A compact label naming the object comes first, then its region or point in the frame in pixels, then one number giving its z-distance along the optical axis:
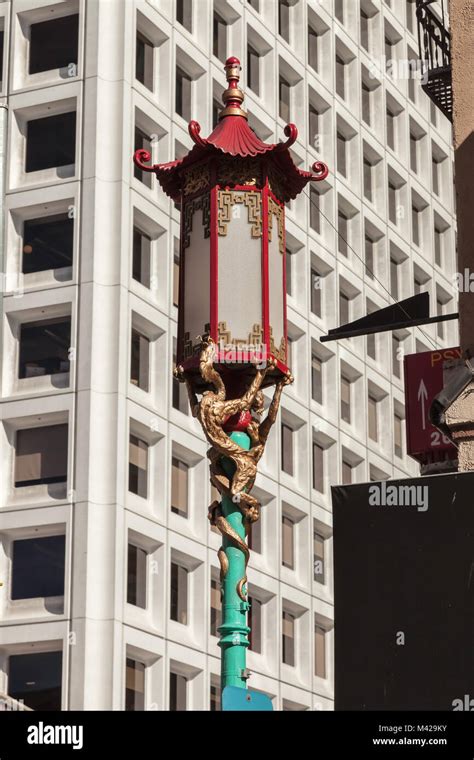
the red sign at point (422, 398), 26.05
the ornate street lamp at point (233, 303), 12.80
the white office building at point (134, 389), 43.84
